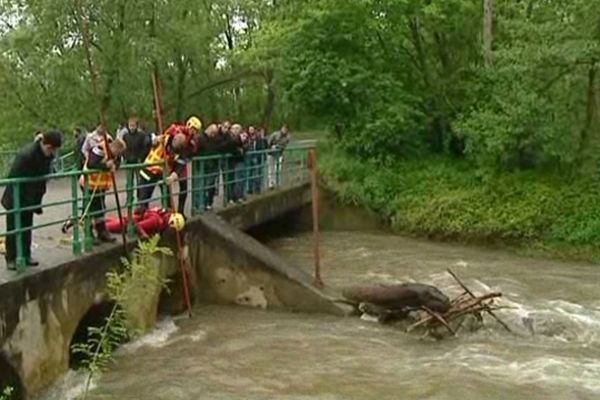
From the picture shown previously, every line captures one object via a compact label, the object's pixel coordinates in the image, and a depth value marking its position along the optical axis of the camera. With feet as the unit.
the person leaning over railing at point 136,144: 46.73
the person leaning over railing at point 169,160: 40.45
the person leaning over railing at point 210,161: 49.75
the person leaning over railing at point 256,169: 62.34
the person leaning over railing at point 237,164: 53.88
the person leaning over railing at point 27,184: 28.81
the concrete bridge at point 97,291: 27.89
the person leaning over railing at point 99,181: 33.88
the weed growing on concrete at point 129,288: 29.76
